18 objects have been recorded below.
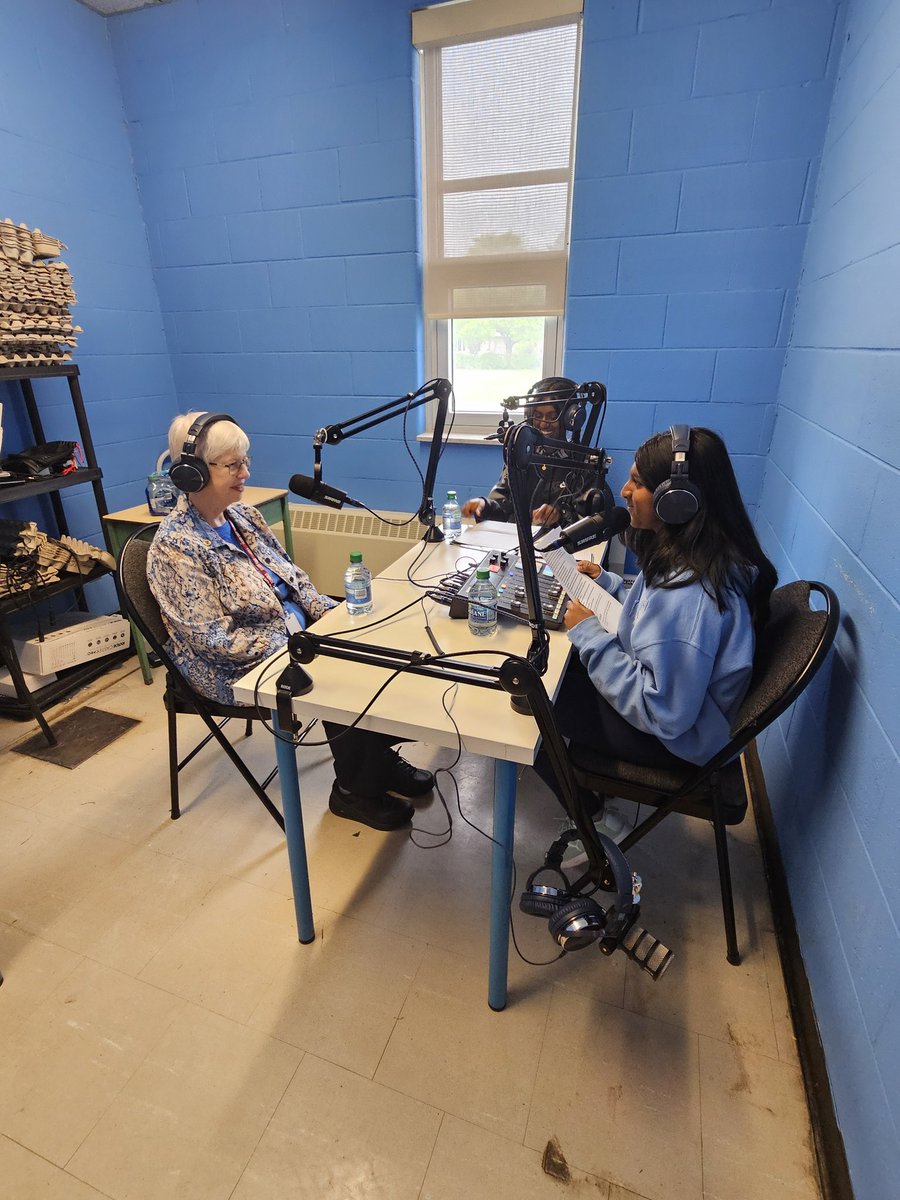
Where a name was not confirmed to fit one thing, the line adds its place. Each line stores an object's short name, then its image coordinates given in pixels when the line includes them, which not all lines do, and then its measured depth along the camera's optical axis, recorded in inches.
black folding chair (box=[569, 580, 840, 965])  43.6
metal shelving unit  85.0
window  88.3
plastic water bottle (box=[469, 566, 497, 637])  53.0
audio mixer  55.6
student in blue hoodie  45.1
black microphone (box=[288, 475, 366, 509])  51.3
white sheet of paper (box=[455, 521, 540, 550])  79.7
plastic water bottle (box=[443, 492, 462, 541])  85.8
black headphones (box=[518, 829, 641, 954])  43.6
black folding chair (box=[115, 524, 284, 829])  60.3
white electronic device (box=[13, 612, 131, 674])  92.0
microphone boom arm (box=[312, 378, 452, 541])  54.9
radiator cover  119.3
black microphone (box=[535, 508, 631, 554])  38.2
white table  41.5
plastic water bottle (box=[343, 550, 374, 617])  57.3
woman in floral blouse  60.9
